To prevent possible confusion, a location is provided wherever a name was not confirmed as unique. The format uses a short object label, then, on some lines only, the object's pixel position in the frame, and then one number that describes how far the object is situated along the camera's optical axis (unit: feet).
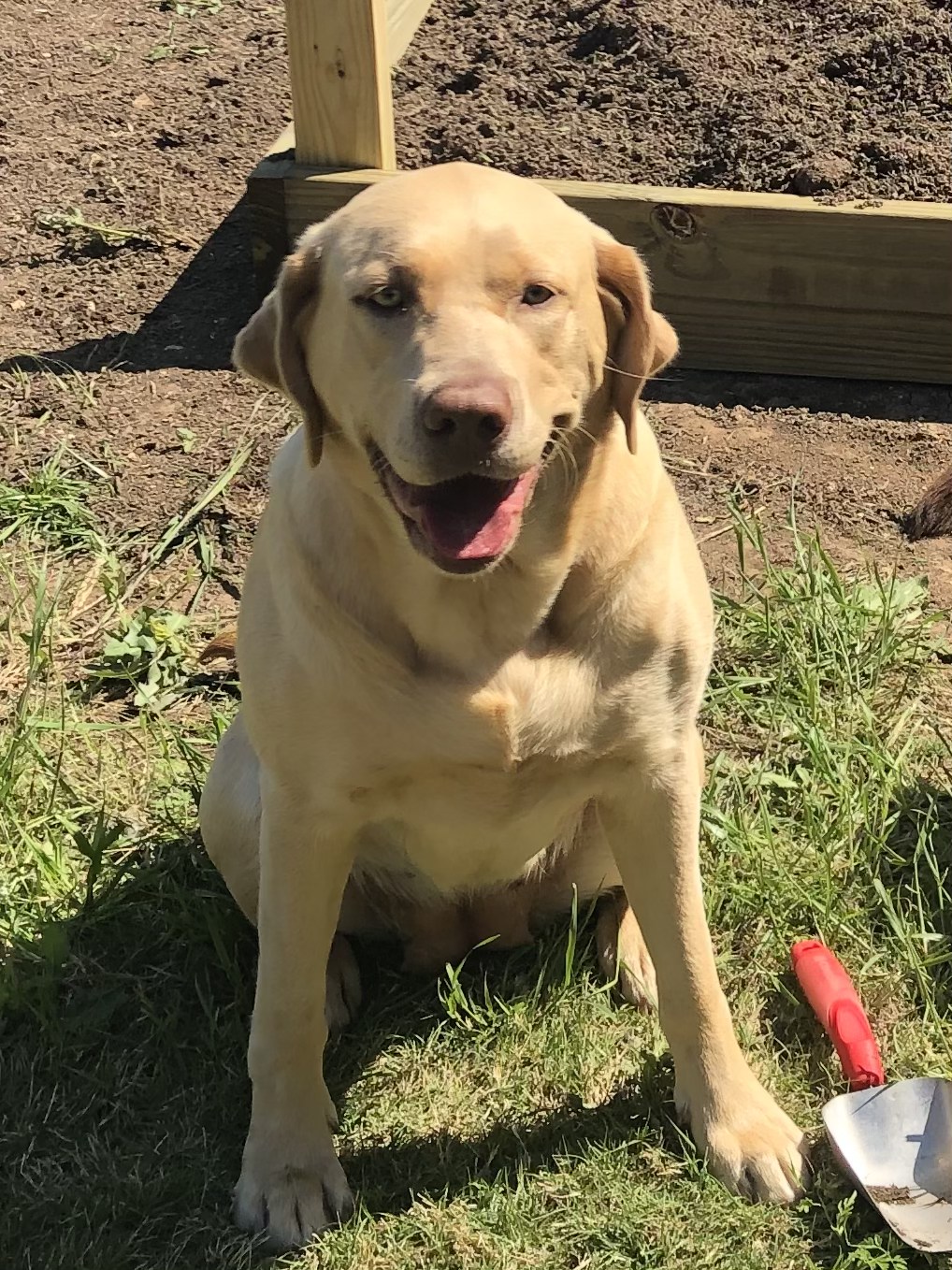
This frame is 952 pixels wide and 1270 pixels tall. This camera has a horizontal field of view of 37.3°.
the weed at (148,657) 11.09
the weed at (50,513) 12.28
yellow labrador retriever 6.37
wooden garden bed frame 12.48
